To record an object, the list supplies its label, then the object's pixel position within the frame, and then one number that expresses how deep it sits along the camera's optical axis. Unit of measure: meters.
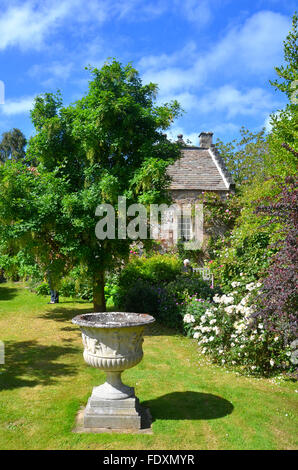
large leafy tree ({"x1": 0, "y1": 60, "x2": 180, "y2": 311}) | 9.43
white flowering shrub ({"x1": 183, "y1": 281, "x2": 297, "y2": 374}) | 6.59
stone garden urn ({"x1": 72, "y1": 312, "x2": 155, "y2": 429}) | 4.57
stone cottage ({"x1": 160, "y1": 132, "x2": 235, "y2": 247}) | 18.44
